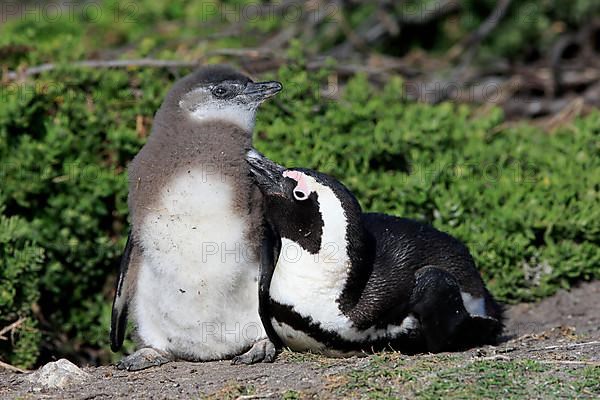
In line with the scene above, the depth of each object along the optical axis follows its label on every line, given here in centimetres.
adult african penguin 921
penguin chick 919
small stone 918
